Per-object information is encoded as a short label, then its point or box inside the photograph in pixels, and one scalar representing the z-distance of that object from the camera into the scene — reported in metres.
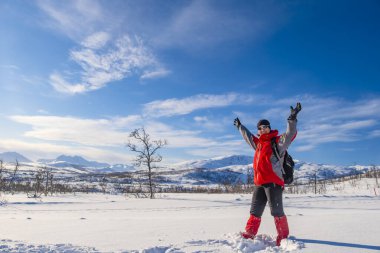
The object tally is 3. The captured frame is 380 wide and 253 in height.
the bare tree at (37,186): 22.99
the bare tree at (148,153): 21.69
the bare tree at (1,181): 22.37
